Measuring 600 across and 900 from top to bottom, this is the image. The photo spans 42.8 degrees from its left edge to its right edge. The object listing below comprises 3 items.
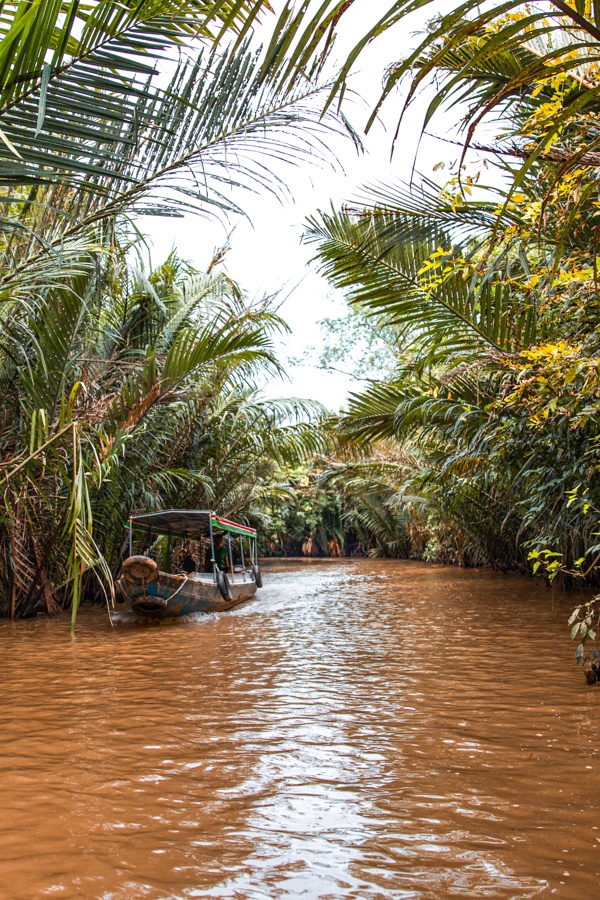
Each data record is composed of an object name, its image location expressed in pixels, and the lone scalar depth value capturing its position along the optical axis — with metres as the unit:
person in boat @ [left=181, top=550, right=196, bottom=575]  17.75
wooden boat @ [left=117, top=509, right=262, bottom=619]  10.58
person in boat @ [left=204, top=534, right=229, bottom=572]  14.31
